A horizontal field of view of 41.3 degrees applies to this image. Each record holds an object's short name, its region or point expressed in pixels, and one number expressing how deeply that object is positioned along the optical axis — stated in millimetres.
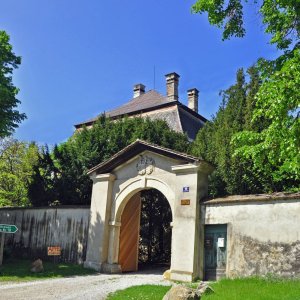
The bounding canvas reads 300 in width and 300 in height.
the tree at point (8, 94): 16094
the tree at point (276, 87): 8094
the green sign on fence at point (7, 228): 13352
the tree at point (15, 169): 25312
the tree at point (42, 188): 18578
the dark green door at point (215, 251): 11742
